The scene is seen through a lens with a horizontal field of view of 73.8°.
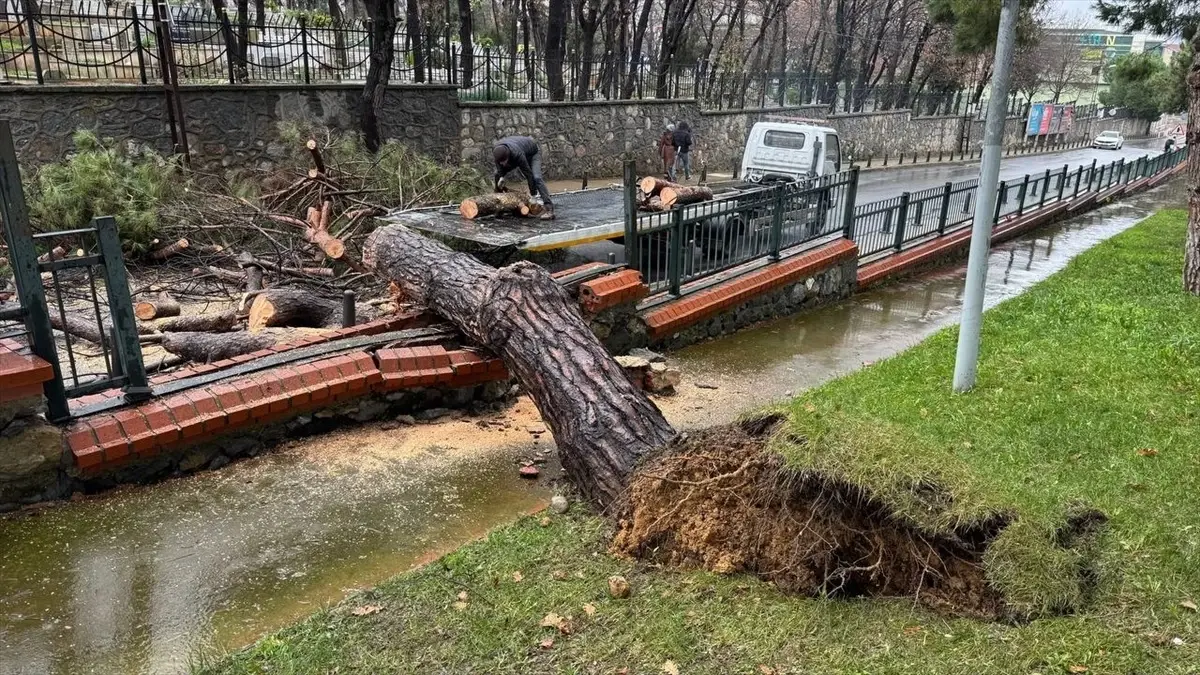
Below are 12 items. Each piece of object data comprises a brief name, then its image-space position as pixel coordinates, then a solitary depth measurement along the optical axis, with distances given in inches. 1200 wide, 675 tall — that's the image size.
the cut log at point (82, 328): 273.7
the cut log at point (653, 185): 433.1
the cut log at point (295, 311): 280.5
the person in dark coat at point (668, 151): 826.8
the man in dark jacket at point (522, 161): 371.9
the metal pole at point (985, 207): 216.5
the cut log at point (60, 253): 378.1
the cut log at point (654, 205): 405.9
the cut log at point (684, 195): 421.1
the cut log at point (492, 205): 359.6
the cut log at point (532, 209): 380.8
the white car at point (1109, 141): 2014.0
